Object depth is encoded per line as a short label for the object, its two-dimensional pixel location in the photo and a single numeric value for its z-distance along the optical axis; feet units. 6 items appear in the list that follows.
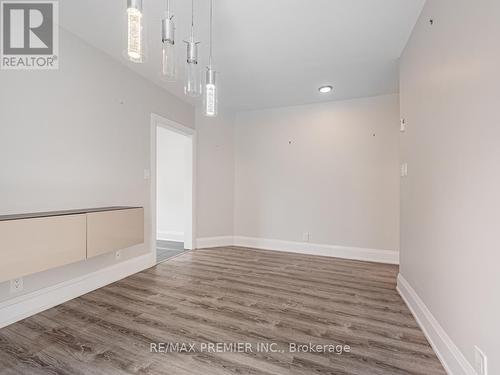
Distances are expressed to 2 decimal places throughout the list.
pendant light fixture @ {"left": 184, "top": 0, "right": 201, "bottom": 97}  5.16
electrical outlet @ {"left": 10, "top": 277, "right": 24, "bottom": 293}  6.23
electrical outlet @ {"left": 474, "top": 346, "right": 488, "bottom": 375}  3.59
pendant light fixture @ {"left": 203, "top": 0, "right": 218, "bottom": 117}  5.41
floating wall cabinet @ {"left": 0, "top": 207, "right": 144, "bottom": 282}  5.34
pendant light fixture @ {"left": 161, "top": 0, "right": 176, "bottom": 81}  4.44
